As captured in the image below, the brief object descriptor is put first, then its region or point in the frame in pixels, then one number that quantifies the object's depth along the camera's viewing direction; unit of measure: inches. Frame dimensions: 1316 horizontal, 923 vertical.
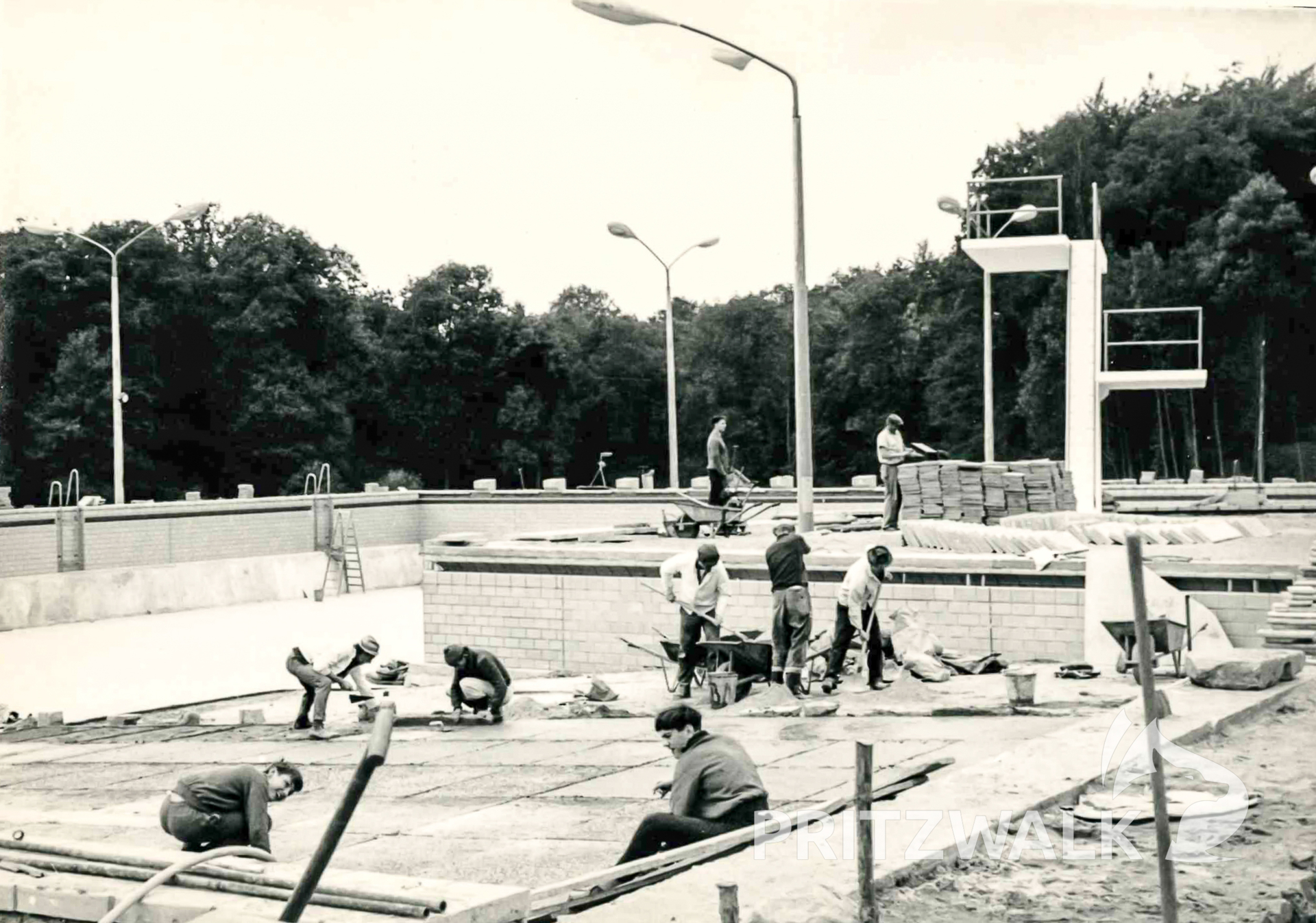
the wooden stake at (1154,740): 205.9
